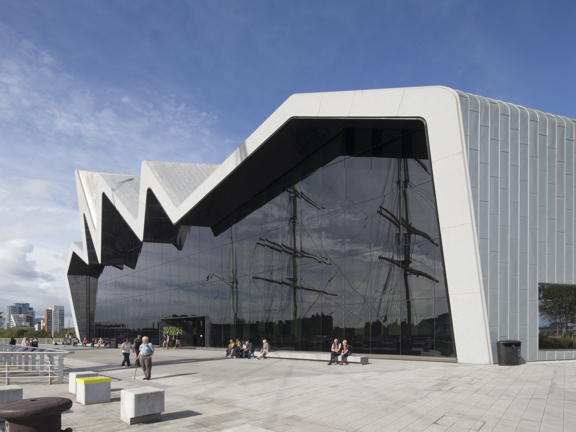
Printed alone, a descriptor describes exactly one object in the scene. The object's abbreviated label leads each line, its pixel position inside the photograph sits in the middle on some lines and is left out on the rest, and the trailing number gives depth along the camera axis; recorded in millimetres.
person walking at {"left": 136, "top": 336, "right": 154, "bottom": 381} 14106
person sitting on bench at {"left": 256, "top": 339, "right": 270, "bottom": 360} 22078
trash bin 14539
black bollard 5982
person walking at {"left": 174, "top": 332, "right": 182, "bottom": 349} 33562
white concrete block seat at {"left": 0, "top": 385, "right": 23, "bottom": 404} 9180
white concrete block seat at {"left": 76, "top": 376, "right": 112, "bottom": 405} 9992
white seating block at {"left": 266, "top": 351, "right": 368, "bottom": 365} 16781
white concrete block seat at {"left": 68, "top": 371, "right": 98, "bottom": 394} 11552
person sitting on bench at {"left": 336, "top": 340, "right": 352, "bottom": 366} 17062
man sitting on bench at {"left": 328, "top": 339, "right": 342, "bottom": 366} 17334
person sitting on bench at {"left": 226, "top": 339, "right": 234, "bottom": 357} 24214
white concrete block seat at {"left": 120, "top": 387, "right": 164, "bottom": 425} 7984
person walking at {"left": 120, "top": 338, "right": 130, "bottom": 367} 19266
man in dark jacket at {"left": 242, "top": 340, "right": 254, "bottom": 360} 22942
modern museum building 15477
